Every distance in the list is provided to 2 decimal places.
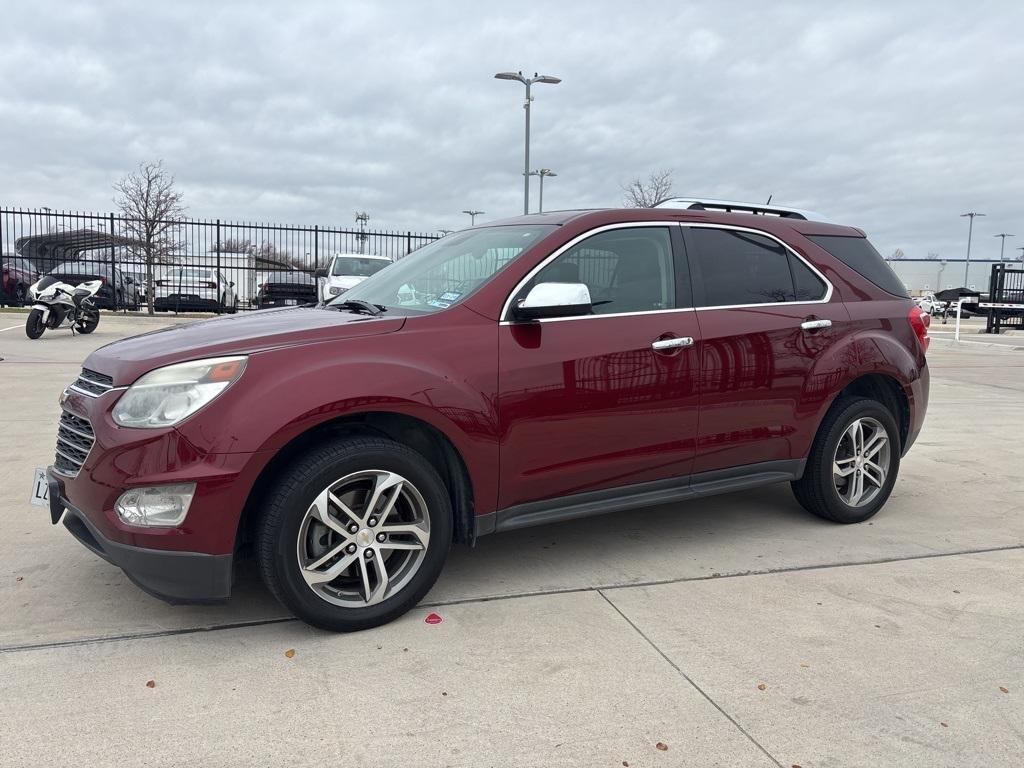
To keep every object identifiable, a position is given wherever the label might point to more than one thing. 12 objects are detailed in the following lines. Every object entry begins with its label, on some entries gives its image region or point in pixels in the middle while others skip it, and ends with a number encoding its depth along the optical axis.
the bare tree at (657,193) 33.62
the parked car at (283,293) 22.06
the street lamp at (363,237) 24.06
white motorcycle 14.61
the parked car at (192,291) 23.16
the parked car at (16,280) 22.53
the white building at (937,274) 75.94
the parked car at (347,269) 14.64
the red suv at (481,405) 2.84
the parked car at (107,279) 22.95
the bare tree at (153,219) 24.36
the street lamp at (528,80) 23.52
